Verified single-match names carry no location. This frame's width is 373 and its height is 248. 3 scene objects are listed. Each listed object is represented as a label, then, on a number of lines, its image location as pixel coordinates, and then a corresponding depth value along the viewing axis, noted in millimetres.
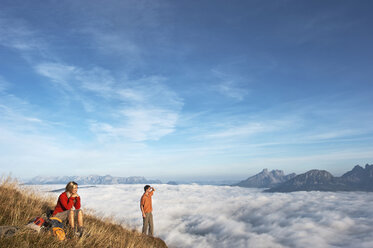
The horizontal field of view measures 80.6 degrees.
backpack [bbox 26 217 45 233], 5281
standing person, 12594
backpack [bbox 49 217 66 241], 5543
